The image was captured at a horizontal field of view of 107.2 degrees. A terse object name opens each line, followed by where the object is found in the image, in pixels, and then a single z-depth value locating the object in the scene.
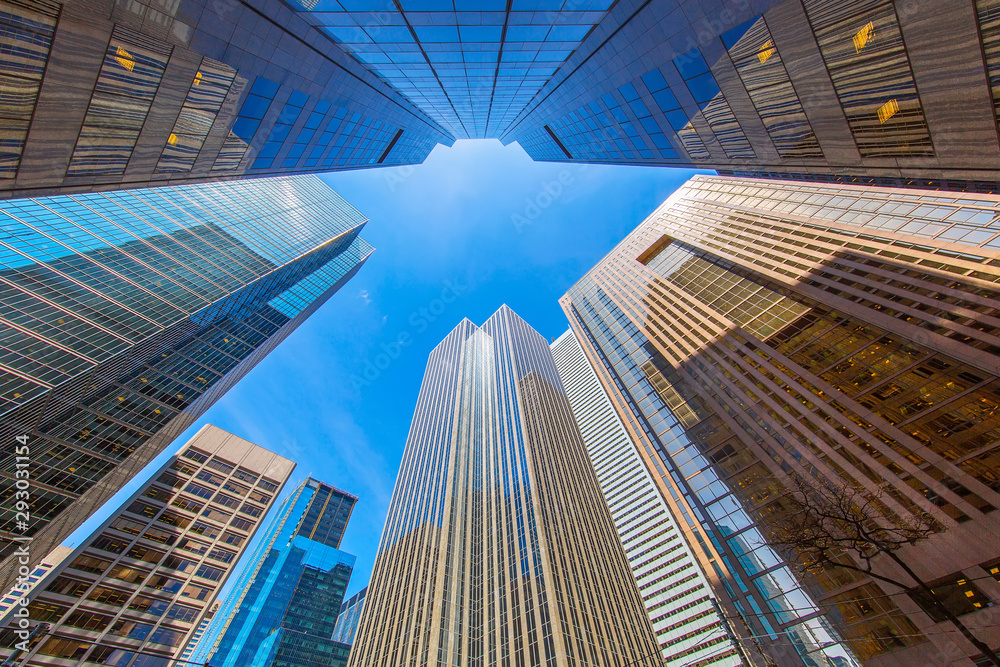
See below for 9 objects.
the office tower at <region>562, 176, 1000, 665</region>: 21.47
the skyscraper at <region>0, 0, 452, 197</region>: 12.59
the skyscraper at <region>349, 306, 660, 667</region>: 57.97
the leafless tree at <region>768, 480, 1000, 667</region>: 20.67
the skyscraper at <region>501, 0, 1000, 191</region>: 14.93
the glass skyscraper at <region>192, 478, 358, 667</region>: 109.31
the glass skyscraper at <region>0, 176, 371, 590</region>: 48.31
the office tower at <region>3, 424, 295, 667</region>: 45.94
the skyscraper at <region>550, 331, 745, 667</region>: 67.31
